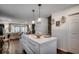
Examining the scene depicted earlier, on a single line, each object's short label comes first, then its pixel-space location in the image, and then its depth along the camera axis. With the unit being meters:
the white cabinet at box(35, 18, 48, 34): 2.11
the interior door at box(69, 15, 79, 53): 1.91
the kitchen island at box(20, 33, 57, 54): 1.84
